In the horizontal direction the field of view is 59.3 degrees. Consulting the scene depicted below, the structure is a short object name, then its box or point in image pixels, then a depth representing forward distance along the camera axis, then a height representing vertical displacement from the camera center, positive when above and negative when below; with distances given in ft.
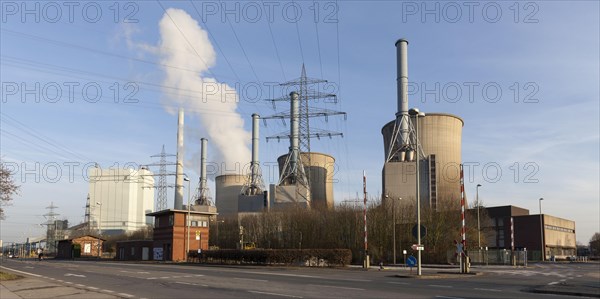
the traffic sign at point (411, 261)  100.25 -8.93
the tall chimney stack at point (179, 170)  400.26 +34.28
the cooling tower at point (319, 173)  394.52 +30.32
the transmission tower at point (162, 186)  514.27 +26.60
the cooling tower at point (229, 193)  446.19 +17.21
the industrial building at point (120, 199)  547.08 +15.36
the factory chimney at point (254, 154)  408.67 +46.30
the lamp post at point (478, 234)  207.99 -7.95
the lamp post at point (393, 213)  207.27 +0.41
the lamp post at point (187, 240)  199.21 -10.38
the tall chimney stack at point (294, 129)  369.09 +58.86
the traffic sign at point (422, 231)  103.50 -3.31
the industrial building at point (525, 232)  337.31 -11.11
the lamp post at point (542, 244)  332.19 -18.76
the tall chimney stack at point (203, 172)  441.68 +35.53
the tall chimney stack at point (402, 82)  288.92 +72.41
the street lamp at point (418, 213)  101.77 +0.12
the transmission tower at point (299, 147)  358.02 +46.89
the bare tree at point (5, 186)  90.17 +4.49
